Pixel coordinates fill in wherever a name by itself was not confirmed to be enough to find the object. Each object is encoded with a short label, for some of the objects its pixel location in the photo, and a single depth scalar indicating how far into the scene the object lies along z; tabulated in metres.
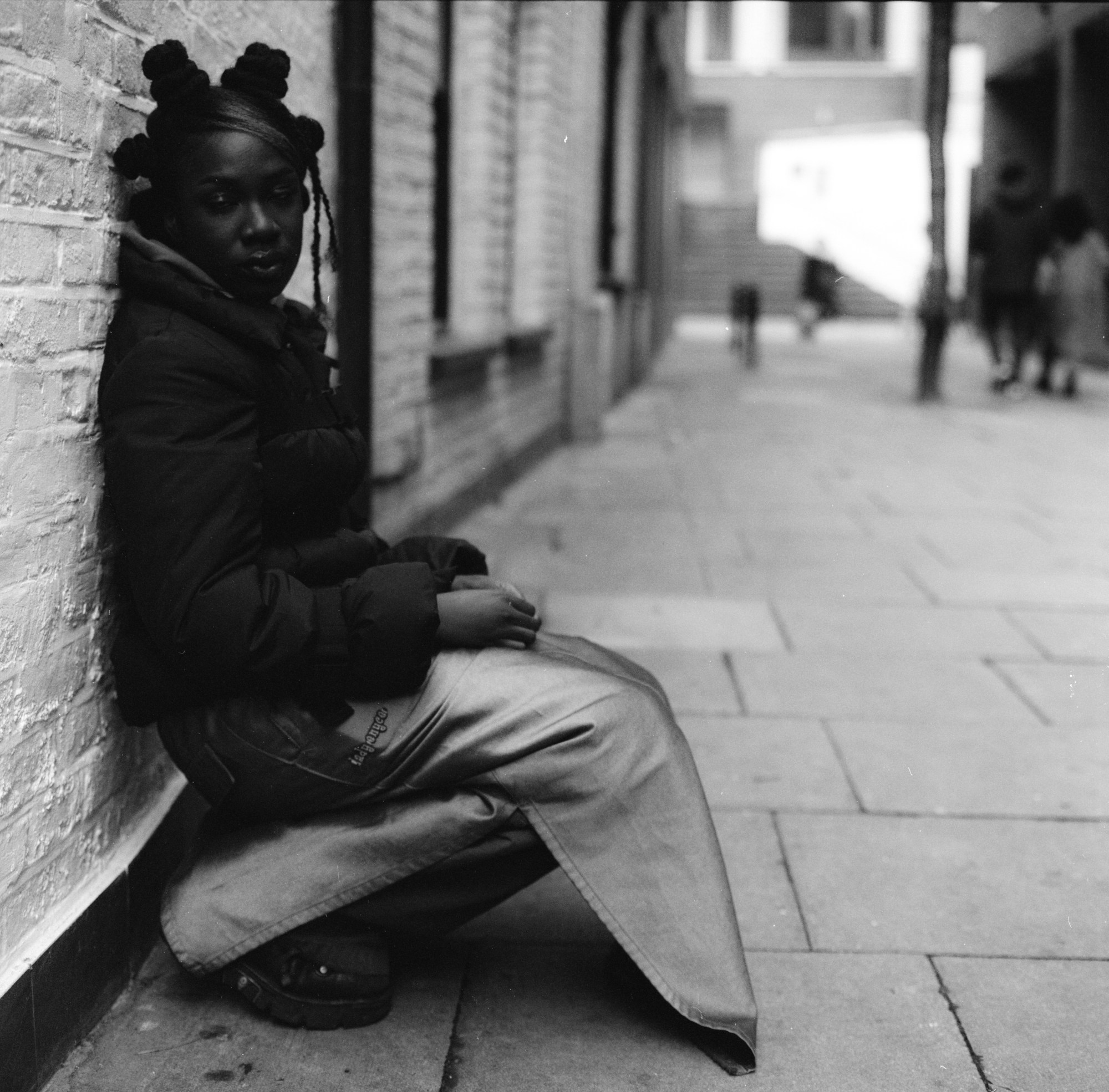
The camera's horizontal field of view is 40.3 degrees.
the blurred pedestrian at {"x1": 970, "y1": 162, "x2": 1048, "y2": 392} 14.62
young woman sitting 2.37
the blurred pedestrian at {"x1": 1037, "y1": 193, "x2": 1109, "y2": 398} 14.76
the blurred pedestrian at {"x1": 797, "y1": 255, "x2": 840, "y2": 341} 25.08
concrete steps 33.97
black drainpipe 4.90
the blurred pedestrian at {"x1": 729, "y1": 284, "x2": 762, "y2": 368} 19.20
